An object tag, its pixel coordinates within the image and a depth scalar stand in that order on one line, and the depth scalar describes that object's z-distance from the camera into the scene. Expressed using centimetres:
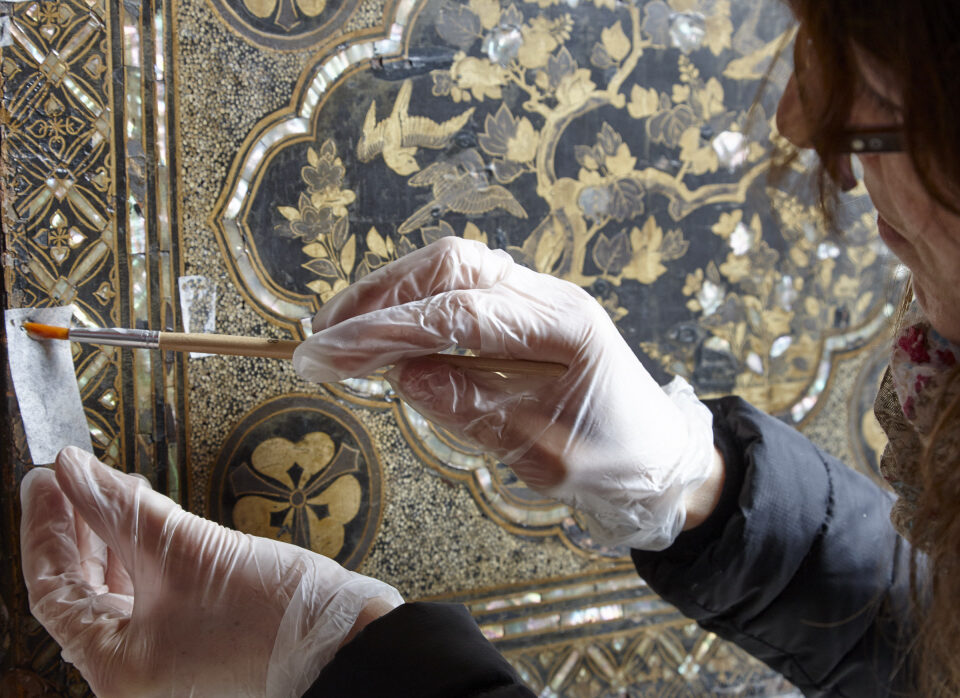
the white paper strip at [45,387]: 42
